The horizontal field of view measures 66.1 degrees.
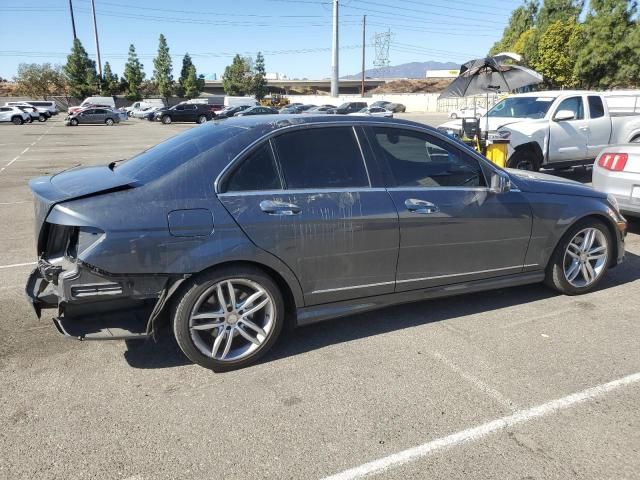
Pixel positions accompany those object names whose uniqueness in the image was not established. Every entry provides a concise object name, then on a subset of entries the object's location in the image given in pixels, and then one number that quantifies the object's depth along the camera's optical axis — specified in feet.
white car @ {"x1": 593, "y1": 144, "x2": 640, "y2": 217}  20.07
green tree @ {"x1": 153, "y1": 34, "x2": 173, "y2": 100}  256.11
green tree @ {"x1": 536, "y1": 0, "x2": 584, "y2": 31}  145.38
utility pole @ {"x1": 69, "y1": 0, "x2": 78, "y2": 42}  202.74
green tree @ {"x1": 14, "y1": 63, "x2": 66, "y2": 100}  262.67
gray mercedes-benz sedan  9.79
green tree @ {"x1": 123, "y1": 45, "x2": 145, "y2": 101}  241.55
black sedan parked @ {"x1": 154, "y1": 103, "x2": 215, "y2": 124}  133.80
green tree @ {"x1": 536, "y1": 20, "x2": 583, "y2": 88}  128.88
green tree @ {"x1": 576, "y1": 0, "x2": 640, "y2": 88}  103.65
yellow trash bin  27.89
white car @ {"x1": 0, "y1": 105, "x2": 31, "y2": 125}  129.44
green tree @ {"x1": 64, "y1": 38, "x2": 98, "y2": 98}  219.82
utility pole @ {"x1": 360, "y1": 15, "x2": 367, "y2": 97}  278.05
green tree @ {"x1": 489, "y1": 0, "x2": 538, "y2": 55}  174.50
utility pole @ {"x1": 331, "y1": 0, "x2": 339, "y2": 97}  189.47
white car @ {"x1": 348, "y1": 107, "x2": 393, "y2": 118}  127.34
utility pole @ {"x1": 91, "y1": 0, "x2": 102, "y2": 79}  196.95
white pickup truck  30.50
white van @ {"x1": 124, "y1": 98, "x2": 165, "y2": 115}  188.96
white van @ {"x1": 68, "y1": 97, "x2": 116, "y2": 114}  171.12
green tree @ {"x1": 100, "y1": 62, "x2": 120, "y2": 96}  228.43
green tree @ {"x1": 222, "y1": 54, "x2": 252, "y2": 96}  280.72
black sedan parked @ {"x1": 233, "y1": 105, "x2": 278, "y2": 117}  116.07
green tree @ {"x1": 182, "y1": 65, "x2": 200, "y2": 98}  261.24
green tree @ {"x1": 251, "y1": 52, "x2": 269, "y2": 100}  279.28
